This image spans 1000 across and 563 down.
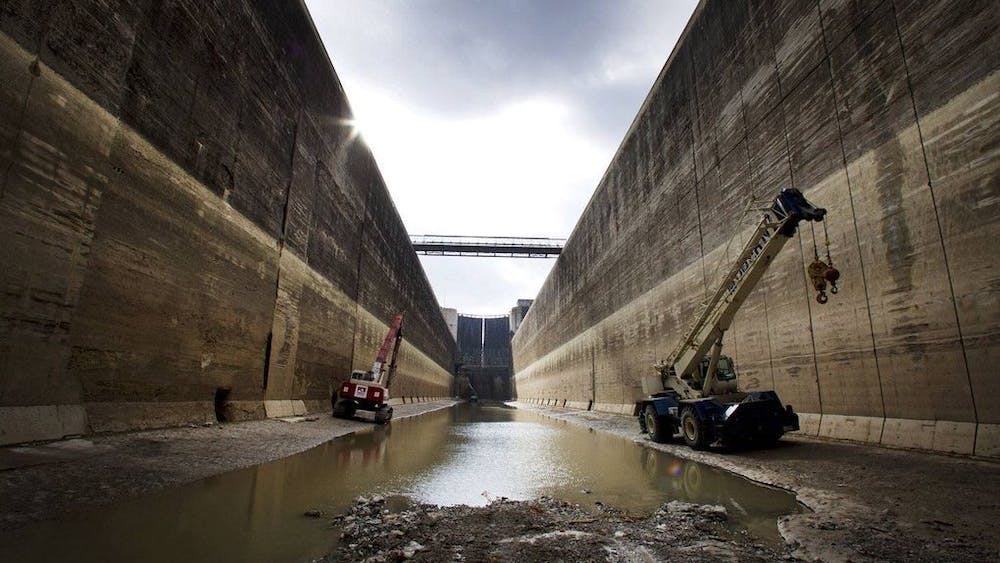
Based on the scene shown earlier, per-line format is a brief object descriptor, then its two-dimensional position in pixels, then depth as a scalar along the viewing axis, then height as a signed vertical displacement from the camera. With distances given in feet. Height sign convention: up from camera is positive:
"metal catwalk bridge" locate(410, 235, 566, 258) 151.74 +42.62
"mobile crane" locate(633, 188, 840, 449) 26.76 +0.35
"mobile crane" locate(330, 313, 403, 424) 48.41 -1.79
